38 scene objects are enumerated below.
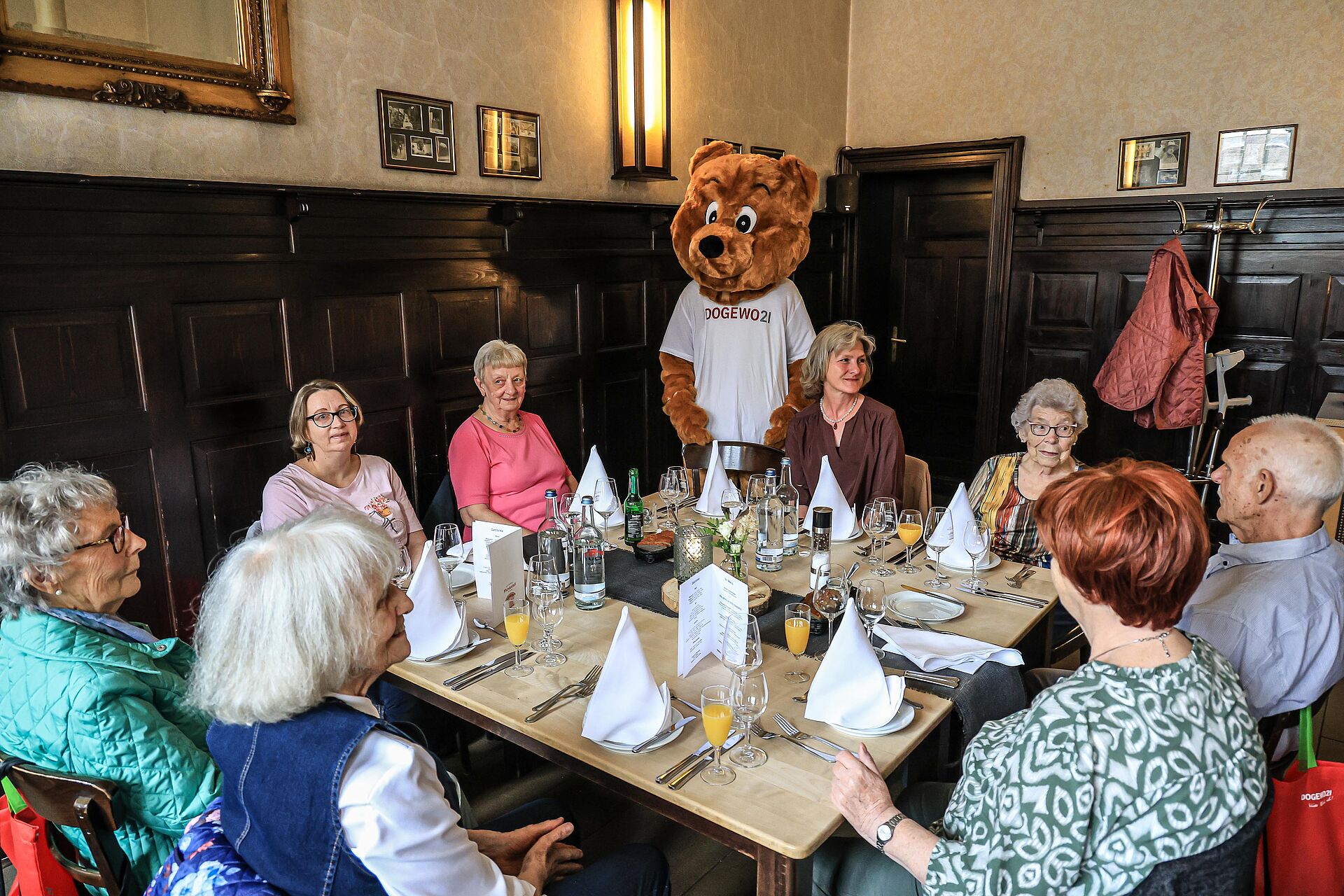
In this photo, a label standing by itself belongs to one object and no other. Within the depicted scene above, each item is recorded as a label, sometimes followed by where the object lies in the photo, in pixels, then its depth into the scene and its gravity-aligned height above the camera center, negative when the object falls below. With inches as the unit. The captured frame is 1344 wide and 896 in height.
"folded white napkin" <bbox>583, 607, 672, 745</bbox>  63.3 -30.1
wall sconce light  170.2 +39.3
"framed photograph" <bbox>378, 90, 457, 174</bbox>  134.4 +24.3
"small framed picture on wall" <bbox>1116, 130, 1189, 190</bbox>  187.8 +26.2
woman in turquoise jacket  59.4 -26.6
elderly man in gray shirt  67.4 -23.3
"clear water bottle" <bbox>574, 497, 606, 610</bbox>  87.8 -28.4
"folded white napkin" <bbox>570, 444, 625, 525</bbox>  113.7 -26.3
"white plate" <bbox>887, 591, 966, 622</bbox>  83.5 -31.1
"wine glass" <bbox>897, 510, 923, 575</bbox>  95.5 -26.4
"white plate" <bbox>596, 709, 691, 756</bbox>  62.5 -32.6
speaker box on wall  225.9 +23.4
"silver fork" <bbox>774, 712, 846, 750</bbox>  64.1 -32.4
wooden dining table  55.2 -33.0
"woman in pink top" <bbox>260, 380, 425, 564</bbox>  106.4 -23.1
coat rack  172.7 -18.1
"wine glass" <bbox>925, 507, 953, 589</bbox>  93.3 -28.5
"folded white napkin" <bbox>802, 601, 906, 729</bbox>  64.7 -29.7
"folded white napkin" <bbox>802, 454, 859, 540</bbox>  108.1 -26.8
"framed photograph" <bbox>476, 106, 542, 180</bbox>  149.4 +25.1
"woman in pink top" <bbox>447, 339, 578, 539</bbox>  125.6 -24.1
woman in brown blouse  129.3 -21.4
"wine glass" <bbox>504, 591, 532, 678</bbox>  75.5 -28.9
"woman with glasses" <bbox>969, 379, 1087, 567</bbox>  109.5 -23.0
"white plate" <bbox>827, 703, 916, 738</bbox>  64.1 -32.0
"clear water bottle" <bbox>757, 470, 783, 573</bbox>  96.6 -27.7
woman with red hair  46.2 -24.5
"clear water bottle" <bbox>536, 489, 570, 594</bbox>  88.9 -27.1
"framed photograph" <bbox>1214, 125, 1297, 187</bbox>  175.8 +25.6
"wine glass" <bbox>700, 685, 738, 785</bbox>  59.2 -29.2
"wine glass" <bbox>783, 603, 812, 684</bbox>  74.2 -28.7
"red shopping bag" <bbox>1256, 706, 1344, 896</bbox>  57.7 -36.4
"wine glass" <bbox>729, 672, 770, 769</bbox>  61.6 -29.1
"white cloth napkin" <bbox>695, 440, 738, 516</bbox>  113.8 -26.3
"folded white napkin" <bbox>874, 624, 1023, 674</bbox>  73.5 -31.4
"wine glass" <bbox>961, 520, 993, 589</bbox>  91.7 -27.0
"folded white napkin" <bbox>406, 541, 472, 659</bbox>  78.0 -29.4
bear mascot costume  162.1 -3.2
